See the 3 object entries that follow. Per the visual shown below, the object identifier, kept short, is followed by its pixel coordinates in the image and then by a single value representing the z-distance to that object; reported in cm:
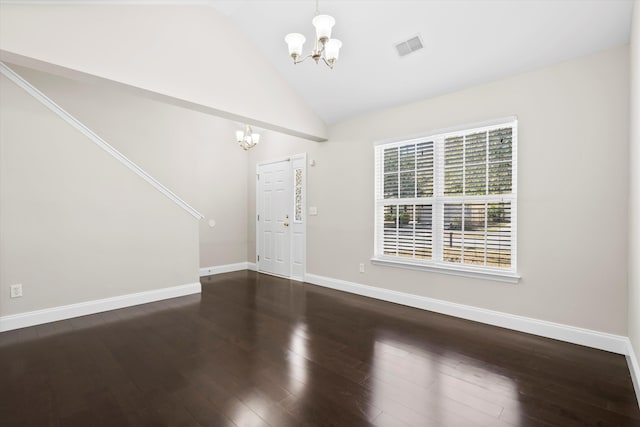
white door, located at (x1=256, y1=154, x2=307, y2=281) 555
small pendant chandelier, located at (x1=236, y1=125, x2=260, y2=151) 543
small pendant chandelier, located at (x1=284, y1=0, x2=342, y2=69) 273
